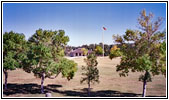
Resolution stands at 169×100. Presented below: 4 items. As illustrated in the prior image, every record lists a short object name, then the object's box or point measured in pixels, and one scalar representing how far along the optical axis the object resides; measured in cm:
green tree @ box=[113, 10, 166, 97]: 1706
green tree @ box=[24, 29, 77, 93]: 2003
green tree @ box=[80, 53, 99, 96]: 2172
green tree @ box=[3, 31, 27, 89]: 2070
